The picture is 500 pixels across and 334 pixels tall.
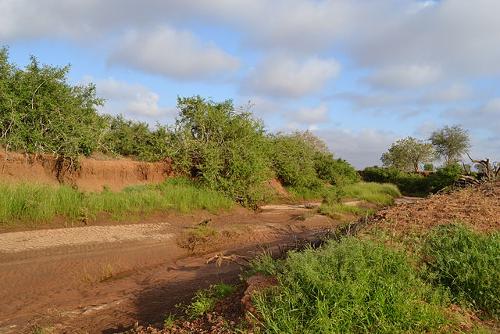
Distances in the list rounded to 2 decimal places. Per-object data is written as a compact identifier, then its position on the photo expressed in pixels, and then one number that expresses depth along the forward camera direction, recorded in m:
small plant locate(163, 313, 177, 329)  4.80
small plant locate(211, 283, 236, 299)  5.58
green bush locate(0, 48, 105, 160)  12.78
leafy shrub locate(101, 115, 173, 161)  16.77
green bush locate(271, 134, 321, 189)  23.27
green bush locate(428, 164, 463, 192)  33.53
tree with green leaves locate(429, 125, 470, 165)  55.77
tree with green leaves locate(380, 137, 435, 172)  55.78
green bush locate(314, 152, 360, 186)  28.11
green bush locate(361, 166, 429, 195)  38.00
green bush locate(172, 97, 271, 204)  16.83
